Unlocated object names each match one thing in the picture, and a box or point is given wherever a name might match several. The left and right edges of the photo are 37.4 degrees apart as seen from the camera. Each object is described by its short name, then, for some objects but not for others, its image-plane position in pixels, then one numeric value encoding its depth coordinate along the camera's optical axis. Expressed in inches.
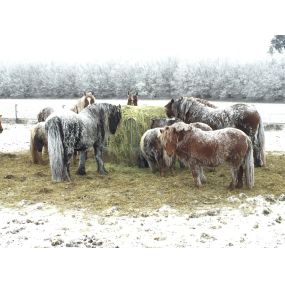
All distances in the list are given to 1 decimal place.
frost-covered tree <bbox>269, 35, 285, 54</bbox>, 1130.6
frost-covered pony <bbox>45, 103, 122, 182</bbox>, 333.7
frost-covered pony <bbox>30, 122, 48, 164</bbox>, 414.6
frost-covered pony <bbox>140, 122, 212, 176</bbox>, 367.2
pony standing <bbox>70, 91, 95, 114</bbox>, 492.4
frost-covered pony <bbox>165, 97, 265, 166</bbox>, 379.9
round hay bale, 406.3
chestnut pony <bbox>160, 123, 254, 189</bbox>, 304.7
